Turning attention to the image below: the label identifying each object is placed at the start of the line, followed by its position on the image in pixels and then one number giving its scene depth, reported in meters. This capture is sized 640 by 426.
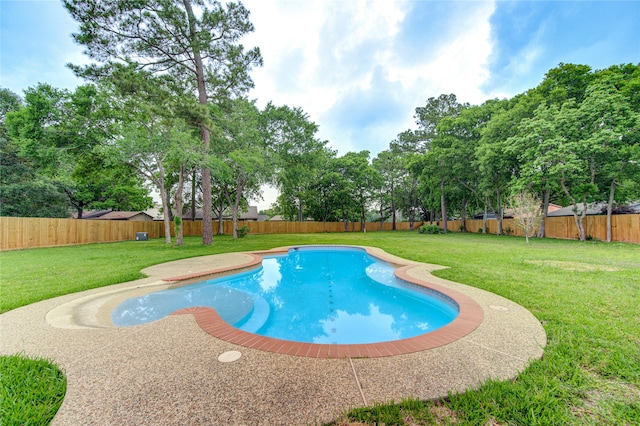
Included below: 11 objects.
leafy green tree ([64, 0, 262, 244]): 9.73
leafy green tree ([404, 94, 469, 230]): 21.28
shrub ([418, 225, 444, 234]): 22.88
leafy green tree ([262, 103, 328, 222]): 19.89
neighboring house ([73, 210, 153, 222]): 23.47
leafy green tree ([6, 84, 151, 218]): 10.48
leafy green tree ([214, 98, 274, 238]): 13.64
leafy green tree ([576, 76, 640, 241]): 11.23
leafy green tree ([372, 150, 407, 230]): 30.48
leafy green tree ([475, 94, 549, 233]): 15.68
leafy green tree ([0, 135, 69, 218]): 14.73
